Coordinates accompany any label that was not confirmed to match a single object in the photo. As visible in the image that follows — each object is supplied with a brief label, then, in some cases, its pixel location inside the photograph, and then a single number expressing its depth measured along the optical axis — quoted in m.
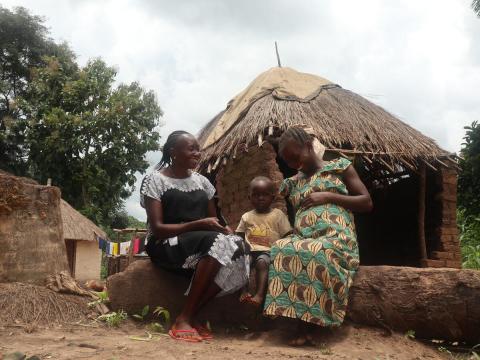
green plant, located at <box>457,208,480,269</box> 7.30
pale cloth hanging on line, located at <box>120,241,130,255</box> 15.61
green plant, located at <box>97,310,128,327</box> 3.46
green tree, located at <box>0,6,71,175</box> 18.66
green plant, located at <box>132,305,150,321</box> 3.50
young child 3.55
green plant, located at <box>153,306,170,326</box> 3.46
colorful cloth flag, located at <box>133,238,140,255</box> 12.02
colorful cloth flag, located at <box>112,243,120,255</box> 15.66
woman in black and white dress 3.09
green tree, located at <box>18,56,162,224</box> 15.90
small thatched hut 15.03
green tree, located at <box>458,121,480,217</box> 9.84
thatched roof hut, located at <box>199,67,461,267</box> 6.05
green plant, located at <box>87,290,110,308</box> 3.94
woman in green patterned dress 2.89
